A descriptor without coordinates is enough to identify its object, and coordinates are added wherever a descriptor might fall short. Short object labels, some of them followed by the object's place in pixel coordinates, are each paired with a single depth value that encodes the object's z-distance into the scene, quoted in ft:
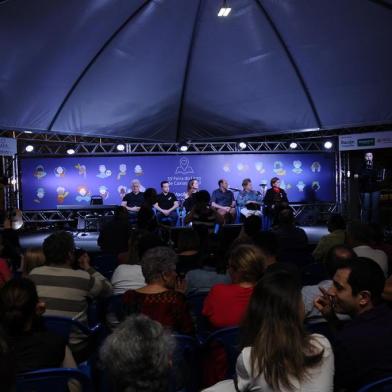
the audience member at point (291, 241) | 20.48
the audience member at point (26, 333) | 7.95
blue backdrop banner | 52.95
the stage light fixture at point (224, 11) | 16.92
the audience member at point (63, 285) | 12.19
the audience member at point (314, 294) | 11.34
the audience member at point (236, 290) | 11.14
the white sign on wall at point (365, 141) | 48.26
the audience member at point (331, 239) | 19.57
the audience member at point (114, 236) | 24.53
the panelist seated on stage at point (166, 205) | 42.25
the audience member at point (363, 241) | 15.61
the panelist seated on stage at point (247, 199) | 44.32
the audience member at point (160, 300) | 10.74
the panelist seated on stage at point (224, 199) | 44.34
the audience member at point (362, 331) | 7.49
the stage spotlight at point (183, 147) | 54.09
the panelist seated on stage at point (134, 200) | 42.89
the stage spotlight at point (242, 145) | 55.01
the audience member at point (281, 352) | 6.43
